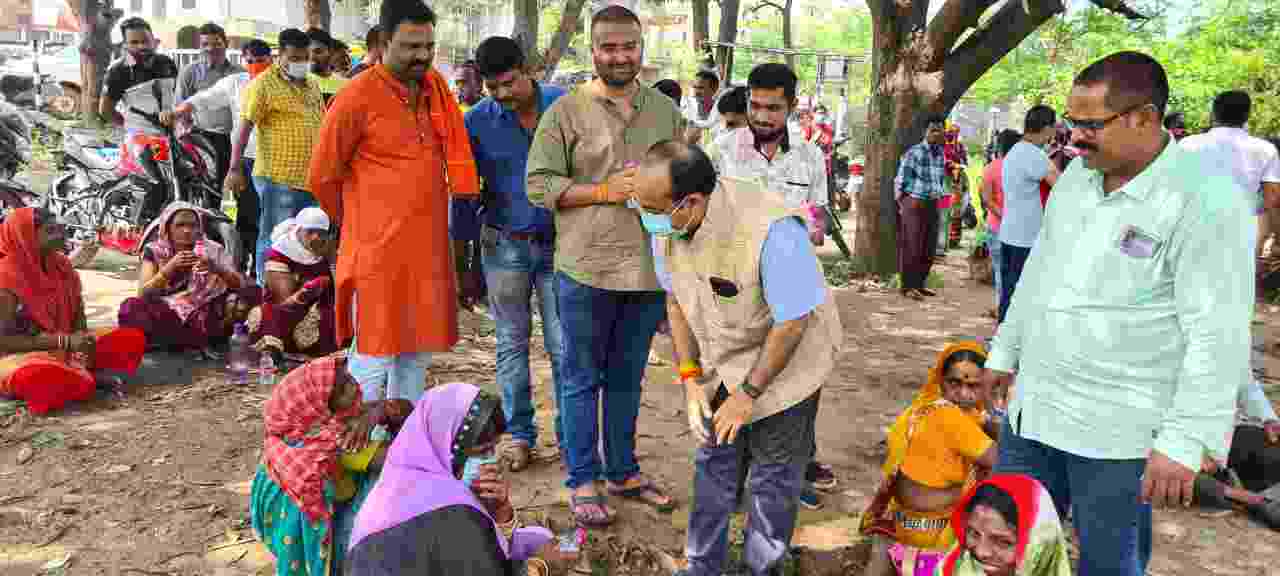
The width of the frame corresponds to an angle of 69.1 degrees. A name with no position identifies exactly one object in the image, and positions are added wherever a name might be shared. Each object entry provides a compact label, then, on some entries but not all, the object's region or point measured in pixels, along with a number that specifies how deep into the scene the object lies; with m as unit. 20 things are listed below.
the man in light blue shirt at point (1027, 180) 6.10
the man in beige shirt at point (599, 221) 3.34
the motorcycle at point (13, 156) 7.67
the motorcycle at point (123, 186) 7.47
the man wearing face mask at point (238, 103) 6.64
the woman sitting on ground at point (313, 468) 2.80
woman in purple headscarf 2.27
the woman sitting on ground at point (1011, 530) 2.35
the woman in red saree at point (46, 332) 4.66
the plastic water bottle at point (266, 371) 5.24
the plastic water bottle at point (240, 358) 5.32
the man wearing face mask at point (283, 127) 5.43
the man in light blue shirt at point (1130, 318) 1.99
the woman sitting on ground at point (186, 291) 5.57
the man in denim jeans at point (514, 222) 3.74
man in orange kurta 3.31
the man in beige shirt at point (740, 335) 2.55
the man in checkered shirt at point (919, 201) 8.16
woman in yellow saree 3.17
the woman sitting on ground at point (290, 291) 5.41
